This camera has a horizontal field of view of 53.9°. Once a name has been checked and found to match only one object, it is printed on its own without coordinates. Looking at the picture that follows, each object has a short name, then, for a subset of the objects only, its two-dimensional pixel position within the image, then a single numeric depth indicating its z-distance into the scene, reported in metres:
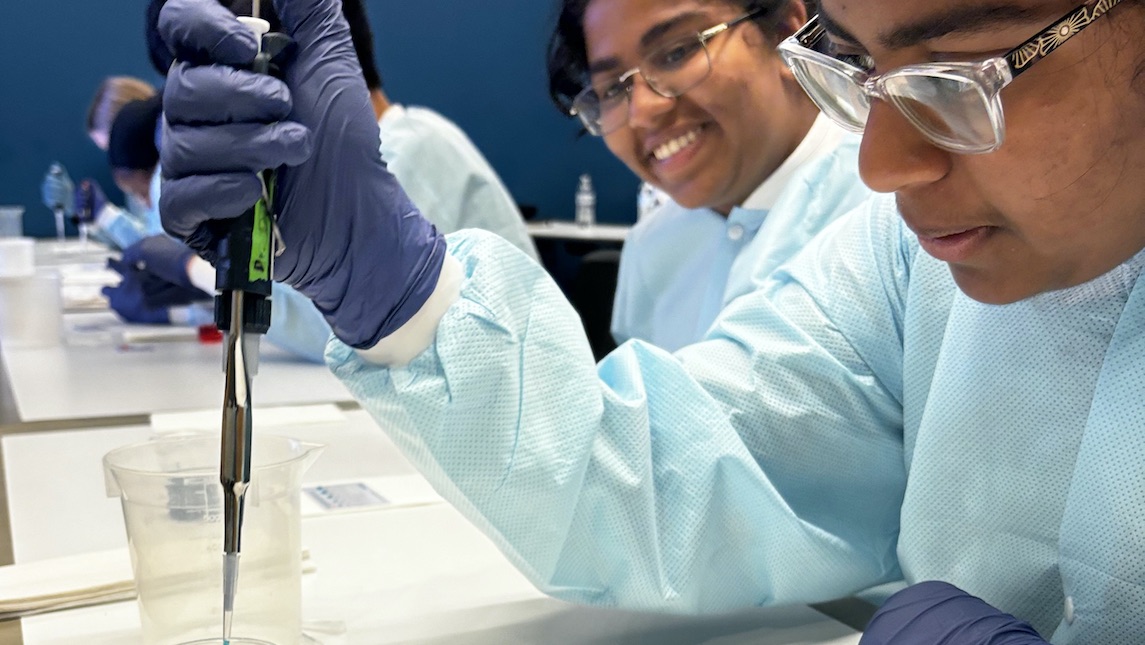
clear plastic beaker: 0.80
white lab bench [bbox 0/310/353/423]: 1.79
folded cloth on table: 0.94
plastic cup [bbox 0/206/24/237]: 2.91
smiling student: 1.59
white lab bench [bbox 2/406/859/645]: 0.93
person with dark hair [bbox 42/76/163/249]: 3.77
